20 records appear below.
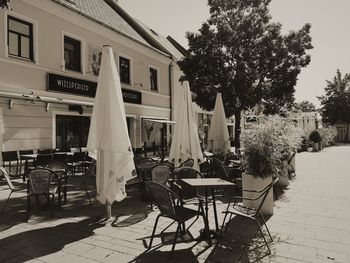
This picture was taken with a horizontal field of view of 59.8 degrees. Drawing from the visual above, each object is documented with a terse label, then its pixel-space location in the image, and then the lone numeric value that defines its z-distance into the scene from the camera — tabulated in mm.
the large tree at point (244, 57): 15469
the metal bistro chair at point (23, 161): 10084
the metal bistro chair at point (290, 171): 9339
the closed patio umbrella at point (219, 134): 9820
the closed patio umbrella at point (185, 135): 7363
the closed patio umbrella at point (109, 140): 5035
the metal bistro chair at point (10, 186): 5323
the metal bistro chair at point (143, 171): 6566
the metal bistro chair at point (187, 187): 4866
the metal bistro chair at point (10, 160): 9422
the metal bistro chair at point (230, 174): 6361
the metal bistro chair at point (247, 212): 3984
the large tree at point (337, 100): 45062
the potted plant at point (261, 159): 5398
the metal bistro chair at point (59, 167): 6328
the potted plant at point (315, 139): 22844
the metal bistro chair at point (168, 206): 3697
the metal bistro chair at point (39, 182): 5242
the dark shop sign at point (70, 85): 11407
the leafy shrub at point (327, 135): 26256
